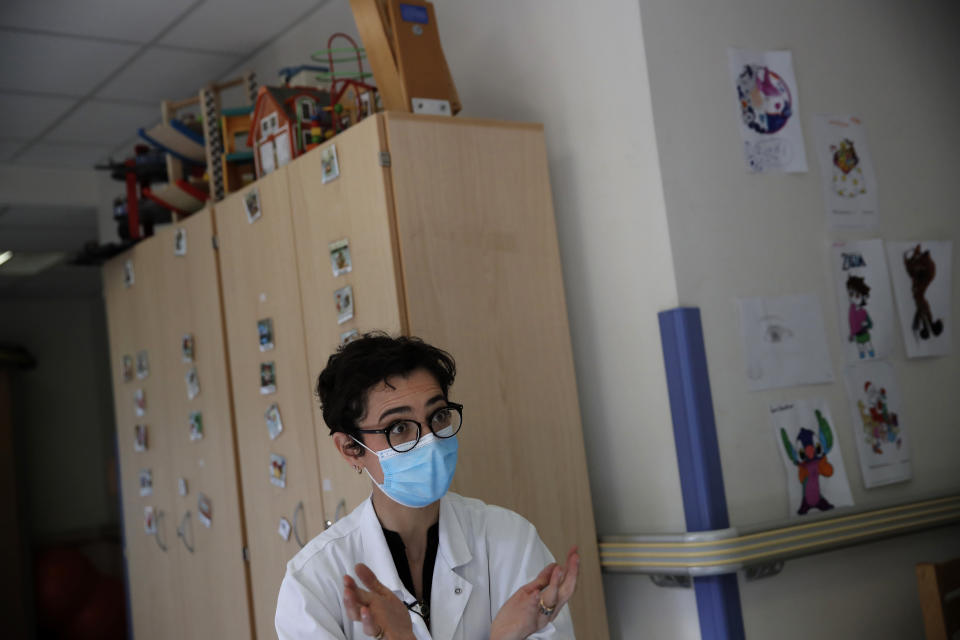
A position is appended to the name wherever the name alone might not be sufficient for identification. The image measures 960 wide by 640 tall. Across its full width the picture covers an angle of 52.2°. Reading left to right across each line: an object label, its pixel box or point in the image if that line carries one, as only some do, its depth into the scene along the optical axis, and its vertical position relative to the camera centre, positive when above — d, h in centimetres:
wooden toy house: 298 +97
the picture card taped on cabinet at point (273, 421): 300 +5
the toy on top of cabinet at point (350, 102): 294 +99
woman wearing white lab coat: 183 -22
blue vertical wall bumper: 239 -16
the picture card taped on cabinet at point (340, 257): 264 +47
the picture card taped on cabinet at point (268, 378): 303 +19
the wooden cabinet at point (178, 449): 335 +0
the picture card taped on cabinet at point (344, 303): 263 +34
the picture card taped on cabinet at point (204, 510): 346 -22
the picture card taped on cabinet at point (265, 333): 304 +33
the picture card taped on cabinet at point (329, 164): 268 +73
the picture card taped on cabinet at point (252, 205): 309 +74
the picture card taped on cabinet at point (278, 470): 299 -10
